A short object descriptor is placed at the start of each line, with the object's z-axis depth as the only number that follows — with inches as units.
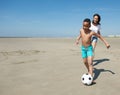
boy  110.8
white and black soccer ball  104.8
